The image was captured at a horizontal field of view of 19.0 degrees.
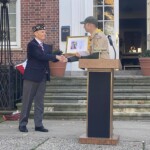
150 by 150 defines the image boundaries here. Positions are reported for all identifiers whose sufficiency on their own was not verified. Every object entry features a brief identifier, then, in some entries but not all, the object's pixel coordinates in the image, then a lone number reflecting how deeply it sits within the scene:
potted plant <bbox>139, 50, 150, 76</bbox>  11.83
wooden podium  7.03
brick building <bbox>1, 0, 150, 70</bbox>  13.14
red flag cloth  11.33
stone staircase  10.00
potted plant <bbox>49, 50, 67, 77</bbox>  12.09
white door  13.29
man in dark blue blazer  7.98
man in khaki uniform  7.14
